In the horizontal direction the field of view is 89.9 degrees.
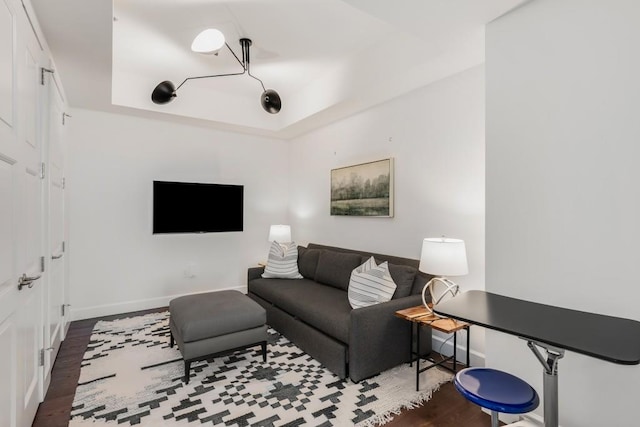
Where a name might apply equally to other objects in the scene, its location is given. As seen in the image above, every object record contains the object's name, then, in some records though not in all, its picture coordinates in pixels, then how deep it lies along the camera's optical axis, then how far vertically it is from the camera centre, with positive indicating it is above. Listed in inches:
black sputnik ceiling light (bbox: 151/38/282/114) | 133.3 +49.7
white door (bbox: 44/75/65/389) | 92.4 -6.3
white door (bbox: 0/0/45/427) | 55.4 -0.7
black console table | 43.9 -18.0
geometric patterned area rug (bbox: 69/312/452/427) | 80.4 -51.0
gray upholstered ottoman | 97.0 -35.6
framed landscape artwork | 139.0 +11.7
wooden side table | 90.1 -31.1
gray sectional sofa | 96.1 -34.8
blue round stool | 52.7 -31.0
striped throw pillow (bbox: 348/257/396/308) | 105.3 -24.3
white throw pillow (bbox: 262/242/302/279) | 159.0 -25.0
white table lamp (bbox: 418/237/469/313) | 93.4 -13.2
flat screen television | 163.0 +3.3
